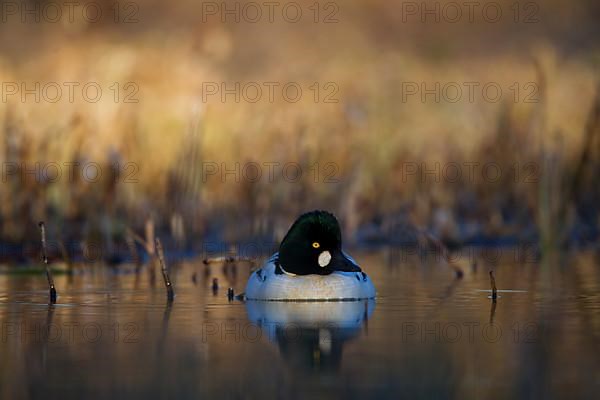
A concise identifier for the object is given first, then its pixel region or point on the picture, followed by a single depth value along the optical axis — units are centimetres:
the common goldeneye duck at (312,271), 1070
